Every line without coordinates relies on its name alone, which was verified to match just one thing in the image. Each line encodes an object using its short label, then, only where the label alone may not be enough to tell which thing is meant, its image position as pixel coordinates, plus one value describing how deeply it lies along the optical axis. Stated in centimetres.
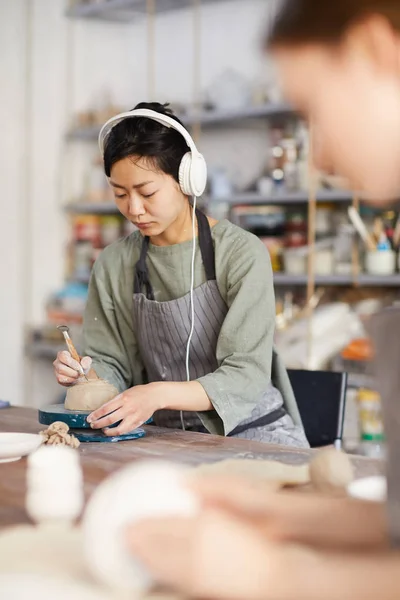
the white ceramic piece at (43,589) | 89
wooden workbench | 149
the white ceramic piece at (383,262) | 399
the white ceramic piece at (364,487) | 133
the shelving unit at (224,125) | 419
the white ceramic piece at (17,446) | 169
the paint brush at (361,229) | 402
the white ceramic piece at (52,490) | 125
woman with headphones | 212
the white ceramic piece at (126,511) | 81
